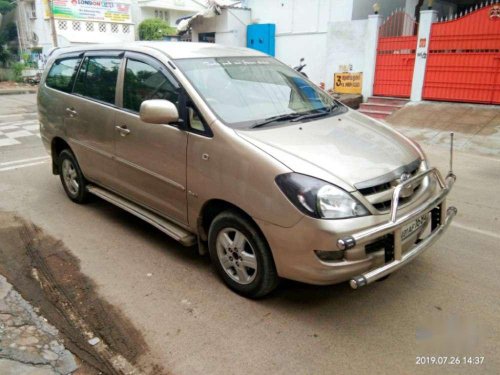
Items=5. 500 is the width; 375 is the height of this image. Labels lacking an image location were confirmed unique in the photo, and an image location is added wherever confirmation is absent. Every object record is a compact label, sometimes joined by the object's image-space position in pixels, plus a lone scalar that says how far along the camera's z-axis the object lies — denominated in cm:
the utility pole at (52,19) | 2500
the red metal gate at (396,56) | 1123
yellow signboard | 1248
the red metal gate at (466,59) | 981
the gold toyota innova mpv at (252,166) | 277
